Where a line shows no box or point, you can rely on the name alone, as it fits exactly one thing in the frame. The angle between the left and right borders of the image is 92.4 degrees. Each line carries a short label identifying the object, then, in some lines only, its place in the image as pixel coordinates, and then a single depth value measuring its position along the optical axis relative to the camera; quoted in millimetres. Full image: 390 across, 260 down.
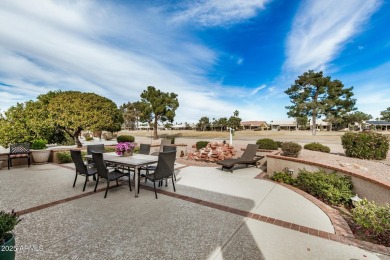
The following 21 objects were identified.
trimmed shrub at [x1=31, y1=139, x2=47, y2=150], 8930
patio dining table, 4702
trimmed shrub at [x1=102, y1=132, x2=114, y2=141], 27964
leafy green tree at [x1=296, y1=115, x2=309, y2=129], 51312
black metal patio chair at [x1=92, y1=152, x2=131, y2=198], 4465
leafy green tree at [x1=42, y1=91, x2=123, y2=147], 12758
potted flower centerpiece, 5730
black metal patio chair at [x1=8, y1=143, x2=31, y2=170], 7962
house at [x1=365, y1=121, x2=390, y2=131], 64113
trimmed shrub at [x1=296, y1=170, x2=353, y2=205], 4320
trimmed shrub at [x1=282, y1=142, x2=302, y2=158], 6924
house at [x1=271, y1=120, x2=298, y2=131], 78875
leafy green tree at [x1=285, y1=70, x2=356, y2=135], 32438
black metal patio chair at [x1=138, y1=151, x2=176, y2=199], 4515
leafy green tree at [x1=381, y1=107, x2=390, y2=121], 71875
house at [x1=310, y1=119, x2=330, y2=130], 69581
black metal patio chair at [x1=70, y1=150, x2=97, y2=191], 4932
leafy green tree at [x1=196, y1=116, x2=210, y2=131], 79375
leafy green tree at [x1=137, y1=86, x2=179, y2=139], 30719
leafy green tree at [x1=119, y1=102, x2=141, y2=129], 77625
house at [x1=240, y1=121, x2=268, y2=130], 80731
